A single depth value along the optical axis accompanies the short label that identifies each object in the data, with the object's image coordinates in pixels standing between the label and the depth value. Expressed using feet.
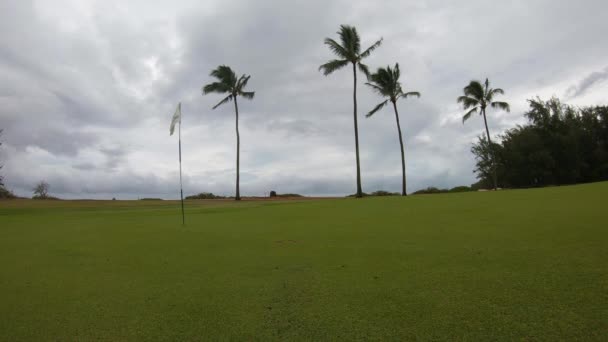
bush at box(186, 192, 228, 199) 117.19
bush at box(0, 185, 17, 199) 94.51
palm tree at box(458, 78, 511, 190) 100.21
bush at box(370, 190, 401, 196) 98.13
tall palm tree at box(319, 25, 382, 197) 80.79
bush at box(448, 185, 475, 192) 102.73
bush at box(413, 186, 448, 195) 100.00
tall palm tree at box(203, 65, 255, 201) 98.43
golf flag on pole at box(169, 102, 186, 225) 32.50
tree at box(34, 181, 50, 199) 115.42
